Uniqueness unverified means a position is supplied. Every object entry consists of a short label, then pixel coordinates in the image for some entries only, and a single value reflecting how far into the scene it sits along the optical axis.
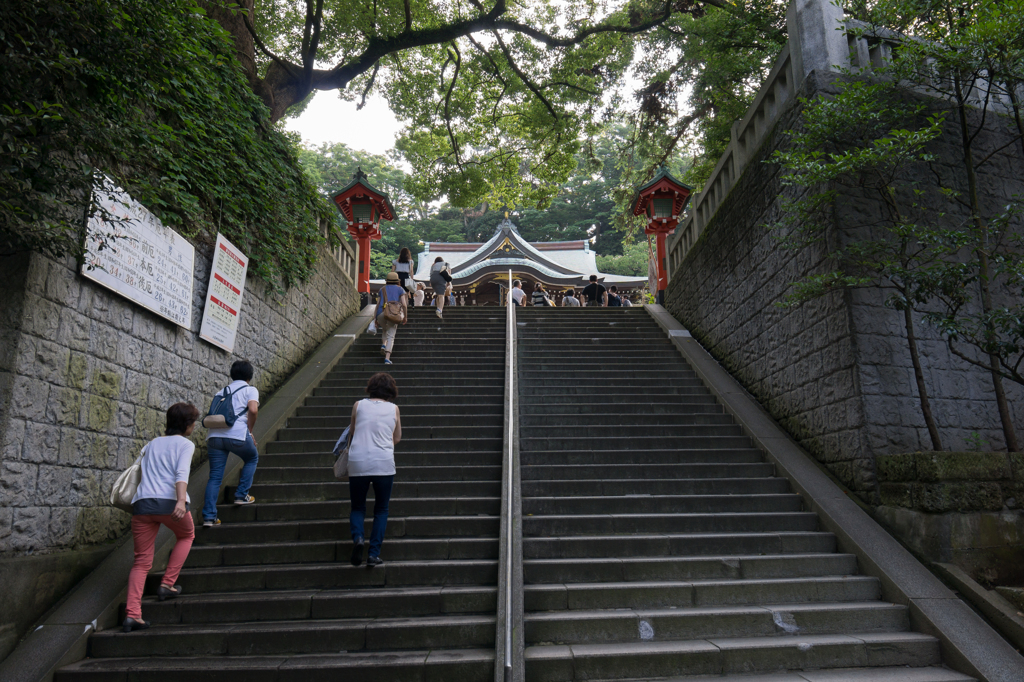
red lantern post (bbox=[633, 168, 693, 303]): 14.96
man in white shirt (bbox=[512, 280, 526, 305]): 15.77
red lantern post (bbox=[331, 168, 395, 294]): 14.73
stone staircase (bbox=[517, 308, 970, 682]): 3.47
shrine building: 22.20
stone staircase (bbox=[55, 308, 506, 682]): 3.41
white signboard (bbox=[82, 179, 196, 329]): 4.21
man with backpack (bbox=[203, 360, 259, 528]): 4.62
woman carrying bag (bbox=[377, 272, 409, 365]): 8.84
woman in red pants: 3.71
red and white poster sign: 5.95
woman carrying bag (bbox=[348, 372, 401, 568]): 4.09
